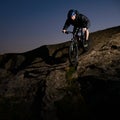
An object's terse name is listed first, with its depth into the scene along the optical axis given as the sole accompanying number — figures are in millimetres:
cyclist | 7211
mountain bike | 7451
